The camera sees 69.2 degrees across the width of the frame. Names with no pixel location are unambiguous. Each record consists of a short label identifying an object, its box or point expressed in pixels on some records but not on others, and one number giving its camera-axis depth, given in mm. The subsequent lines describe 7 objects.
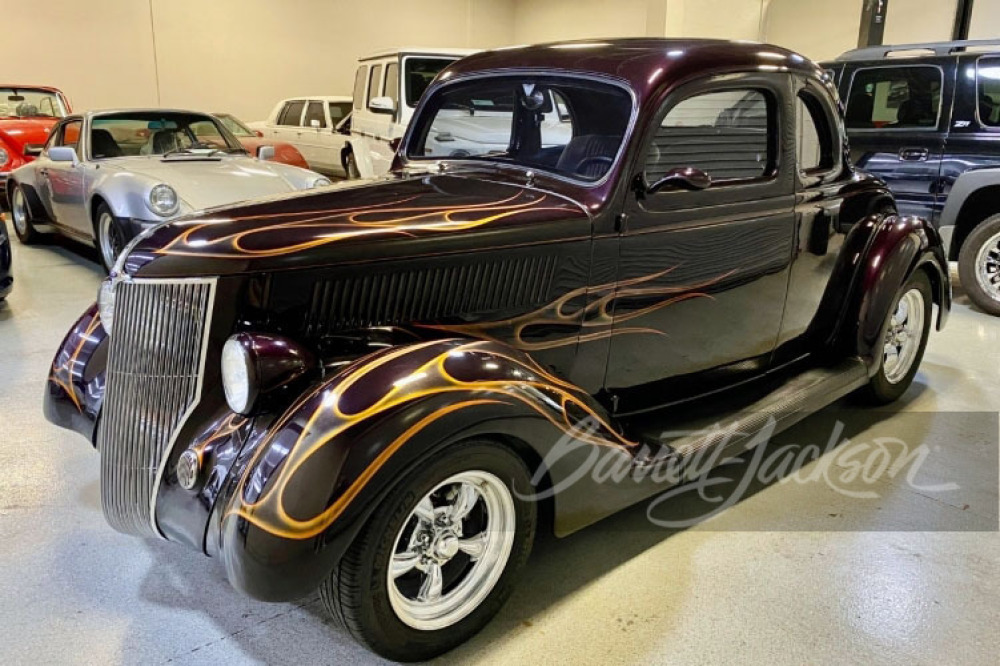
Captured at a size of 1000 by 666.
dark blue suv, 5574
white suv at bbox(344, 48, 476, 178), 8323
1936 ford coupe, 1787
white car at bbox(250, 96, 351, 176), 10352
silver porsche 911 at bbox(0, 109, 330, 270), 5457
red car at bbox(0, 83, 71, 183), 8961
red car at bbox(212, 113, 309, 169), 9180
